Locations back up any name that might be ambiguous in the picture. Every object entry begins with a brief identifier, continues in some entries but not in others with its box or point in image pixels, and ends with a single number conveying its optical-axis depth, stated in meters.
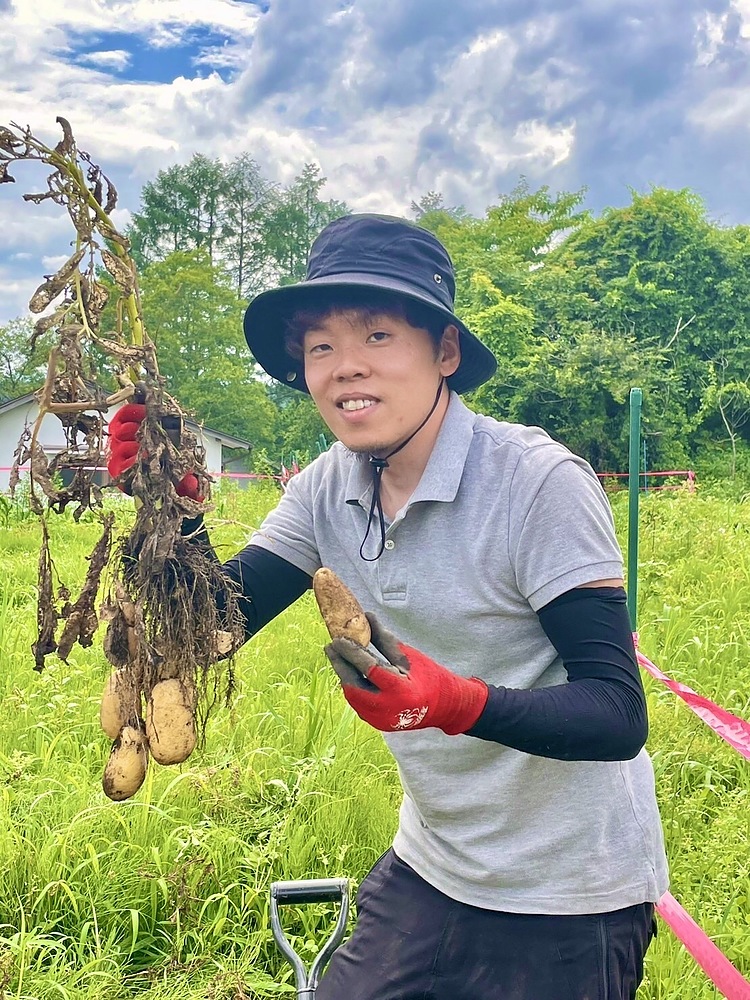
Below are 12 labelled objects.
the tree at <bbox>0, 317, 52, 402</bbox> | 31.85
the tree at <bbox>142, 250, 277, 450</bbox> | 25.75
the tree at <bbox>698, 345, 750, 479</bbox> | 14.10
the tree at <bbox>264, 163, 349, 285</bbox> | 30.34
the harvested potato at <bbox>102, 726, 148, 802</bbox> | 1.43
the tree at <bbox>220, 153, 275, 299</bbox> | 30.56
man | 1.33
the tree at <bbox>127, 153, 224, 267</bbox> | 29.84
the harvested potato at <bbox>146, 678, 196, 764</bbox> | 1.41
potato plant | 1.31
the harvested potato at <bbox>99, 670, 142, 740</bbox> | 1.45
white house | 20.89
